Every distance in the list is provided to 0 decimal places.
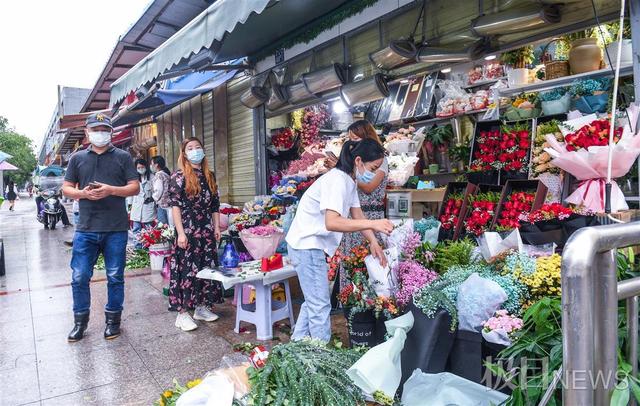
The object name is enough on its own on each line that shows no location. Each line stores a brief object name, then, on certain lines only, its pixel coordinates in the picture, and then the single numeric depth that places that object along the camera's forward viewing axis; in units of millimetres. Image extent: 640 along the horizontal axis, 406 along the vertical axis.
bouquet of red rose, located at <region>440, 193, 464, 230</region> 4203
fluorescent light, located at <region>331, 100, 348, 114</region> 7133
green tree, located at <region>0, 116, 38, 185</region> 58406
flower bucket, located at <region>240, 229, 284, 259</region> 4625
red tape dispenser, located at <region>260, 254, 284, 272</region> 4277
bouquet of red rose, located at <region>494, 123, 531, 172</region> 4176
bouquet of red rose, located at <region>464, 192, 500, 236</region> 3889
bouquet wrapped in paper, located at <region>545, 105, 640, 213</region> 2762
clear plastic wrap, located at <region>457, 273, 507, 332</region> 2516
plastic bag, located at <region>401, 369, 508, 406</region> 2309
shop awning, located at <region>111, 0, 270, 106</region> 3824
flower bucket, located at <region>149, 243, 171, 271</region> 7543
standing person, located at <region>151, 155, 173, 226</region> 7232
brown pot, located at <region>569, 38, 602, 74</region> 4031
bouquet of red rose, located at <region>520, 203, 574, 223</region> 2974
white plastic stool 4230
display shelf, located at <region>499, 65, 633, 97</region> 3701
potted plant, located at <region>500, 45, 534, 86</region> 4918
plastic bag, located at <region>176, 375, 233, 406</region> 2260
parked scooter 17000
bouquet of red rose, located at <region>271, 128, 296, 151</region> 8070
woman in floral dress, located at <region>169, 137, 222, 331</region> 4562
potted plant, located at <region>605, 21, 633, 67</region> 3676
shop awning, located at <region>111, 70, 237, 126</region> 8702
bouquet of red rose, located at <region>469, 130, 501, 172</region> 4418
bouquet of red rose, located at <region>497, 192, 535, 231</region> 3734
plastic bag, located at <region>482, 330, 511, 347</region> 2336
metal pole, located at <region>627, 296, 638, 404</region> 1431
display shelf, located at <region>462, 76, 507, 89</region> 6445
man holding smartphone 4281
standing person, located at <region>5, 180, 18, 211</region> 28891
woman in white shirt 3193
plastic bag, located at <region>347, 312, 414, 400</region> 2334
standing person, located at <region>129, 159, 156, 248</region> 9768
